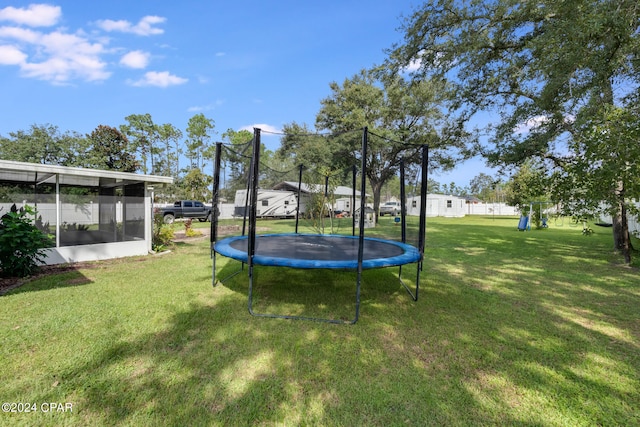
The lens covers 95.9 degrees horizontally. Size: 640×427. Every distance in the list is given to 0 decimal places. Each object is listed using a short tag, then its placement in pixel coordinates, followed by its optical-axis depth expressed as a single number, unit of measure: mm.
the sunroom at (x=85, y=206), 4809
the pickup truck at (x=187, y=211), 13780
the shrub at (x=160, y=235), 6176
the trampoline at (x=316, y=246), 2594
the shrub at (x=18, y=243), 3588
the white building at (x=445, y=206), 23552
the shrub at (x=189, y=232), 8841
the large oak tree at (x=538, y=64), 4188
